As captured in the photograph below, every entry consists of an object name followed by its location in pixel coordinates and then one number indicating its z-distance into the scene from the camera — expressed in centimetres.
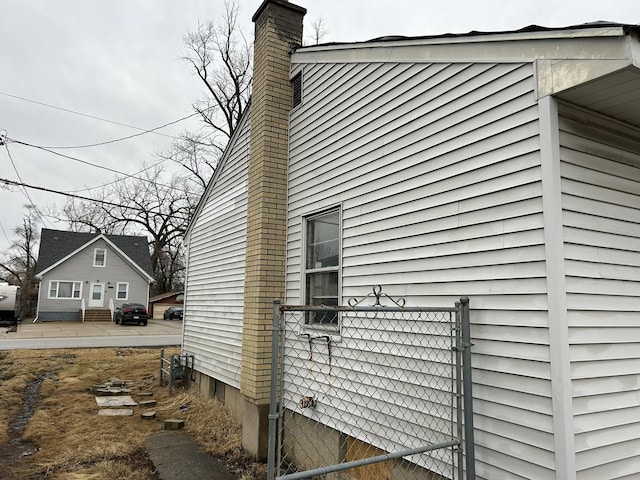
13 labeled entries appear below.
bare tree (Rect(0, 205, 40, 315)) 4047
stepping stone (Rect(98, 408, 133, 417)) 780
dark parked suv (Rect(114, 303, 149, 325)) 2775
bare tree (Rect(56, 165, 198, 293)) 3878
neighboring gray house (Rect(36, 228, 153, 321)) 3025
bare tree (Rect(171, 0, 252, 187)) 2147
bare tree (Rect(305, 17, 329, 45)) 2080
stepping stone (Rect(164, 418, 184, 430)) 711
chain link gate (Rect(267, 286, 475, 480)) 301
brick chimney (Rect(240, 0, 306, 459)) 569
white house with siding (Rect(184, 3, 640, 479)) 258
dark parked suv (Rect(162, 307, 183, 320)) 3578
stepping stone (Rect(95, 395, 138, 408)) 854
